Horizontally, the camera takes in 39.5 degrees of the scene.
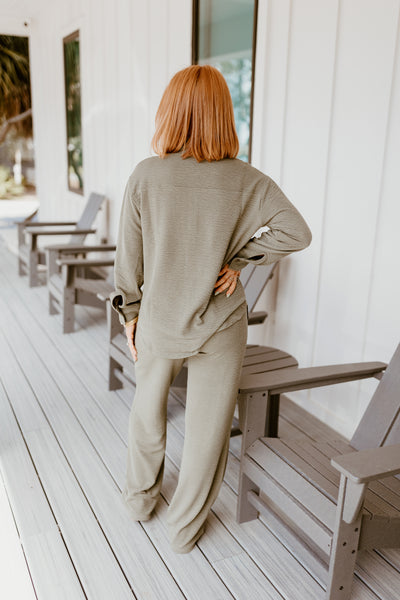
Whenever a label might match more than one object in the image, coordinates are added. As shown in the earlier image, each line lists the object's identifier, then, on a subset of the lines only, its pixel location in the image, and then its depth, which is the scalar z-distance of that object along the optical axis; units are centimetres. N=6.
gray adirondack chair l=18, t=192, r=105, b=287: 556
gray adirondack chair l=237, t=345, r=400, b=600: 157
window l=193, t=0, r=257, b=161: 332
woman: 163
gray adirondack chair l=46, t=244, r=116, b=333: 421
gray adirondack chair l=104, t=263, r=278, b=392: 283
